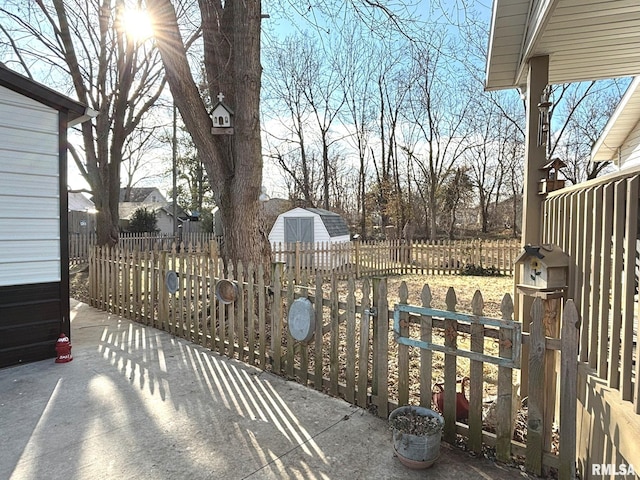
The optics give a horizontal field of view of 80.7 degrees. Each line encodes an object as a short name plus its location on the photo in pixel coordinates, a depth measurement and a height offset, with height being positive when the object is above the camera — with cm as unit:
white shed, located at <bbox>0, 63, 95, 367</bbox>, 426 +18
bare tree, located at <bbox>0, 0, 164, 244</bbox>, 1077 +509
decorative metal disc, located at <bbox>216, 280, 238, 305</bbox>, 441 -68
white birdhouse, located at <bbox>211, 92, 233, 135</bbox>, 548 +170
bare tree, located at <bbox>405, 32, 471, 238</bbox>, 2384 +707
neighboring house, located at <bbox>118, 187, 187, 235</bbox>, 3145 +189
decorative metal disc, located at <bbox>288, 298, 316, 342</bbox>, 357 -82
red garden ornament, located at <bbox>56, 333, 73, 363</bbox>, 440 -137
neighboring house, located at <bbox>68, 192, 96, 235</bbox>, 2355 +81
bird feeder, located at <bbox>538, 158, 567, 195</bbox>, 340 +52
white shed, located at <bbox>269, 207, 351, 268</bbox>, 1524 +30
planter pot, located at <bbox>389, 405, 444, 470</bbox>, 239 -135
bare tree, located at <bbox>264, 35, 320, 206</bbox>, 2295 +748
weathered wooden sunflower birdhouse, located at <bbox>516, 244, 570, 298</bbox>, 258 -24
